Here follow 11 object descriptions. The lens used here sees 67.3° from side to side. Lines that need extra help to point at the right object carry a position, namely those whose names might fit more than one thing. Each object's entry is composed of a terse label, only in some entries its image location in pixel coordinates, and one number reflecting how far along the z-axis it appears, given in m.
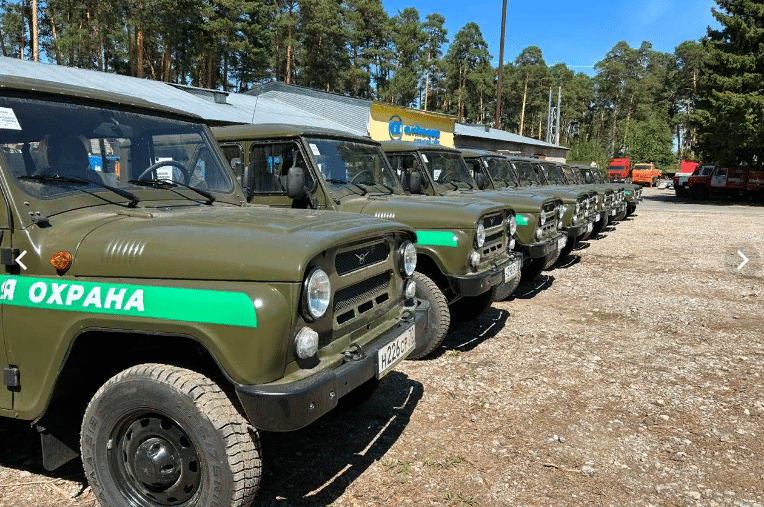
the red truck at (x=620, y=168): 53.22
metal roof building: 17.32
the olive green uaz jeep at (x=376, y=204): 4.97
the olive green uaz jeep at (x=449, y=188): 7.09
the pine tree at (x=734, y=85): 26.39
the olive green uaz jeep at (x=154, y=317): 2.34
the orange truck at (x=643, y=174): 52.56
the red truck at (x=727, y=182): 30.62
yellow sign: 21.09
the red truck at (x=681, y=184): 34.03
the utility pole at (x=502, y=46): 25.08
